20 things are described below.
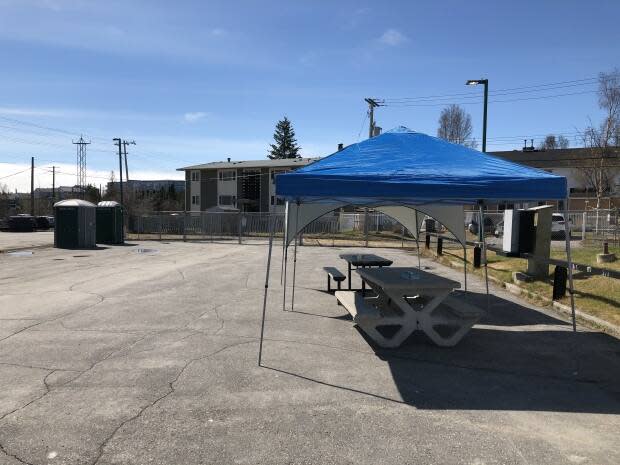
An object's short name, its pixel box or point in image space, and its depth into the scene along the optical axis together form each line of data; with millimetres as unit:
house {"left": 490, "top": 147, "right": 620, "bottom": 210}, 45656
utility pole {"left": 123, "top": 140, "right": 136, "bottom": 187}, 60028
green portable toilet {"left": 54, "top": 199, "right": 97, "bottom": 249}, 23156
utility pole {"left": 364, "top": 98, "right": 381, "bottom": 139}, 36812
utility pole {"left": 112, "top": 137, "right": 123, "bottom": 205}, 51925
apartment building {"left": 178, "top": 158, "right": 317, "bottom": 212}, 57219
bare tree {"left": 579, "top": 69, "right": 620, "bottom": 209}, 37688
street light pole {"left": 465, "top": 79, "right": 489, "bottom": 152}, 22234
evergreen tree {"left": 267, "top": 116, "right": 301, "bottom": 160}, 84188
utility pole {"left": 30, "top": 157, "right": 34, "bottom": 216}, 58025
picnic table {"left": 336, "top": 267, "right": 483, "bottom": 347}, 6266
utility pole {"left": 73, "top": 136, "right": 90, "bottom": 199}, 72231
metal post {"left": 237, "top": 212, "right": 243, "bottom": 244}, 26359
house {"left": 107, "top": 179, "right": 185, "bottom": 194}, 103288
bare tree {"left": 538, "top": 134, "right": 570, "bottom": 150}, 70562
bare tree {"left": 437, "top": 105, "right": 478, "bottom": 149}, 55656
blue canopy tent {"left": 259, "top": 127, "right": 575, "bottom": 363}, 5648
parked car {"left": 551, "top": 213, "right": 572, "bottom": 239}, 29094
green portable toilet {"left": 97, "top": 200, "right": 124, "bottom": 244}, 25766
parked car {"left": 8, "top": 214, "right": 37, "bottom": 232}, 42375
